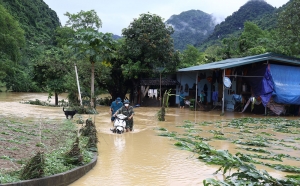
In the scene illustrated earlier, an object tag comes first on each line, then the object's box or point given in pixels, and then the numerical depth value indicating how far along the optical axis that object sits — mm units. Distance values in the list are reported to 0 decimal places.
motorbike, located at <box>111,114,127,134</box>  11745
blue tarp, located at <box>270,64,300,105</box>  20359
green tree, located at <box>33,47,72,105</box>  25625
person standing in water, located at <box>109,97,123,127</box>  13219
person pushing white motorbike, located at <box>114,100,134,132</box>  11969
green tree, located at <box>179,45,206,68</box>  42131
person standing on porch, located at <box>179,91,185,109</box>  27738
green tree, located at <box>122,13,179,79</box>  27297
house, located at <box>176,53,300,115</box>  20469
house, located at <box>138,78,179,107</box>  27797
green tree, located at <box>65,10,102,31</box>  56406
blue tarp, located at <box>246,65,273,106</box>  20594
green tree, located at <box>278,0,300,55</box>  25047
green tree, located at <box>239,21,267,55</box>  34781
